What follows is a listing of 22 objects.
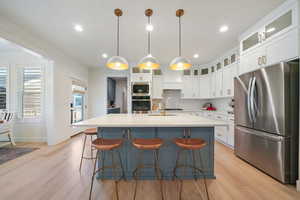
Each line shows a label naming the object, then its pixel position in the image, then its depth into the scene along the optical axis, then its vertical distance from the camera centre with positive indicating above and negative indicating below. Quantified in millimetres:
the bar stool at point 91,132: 2541 -609
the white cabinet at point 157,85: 5082 +594
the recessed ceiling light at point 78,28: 2640 +1472
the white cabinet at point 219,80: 4134 +657
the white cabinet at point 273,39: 1898 +1028
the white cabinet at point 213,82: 4543 +677
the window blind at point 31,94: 3961 +167
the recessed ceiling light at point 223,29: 2721 +1504
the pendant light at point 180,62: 2222 +661
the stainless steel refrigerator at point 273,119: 1920 -286
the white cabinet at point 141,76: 4910 +899
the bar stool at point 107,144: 1685 -573
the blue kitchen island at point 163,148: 2096 -739
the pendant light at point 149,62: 2223 +664
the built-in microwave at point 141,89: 4824 +415
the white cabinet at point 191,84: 5141 +648
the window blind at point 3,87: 3943 +352
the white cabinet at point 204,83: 4914 +649
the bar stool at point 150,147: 1665 -577
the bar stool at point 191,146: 1664 -559
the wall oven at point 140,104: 4852 -128
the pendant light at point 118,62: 2211 +644
